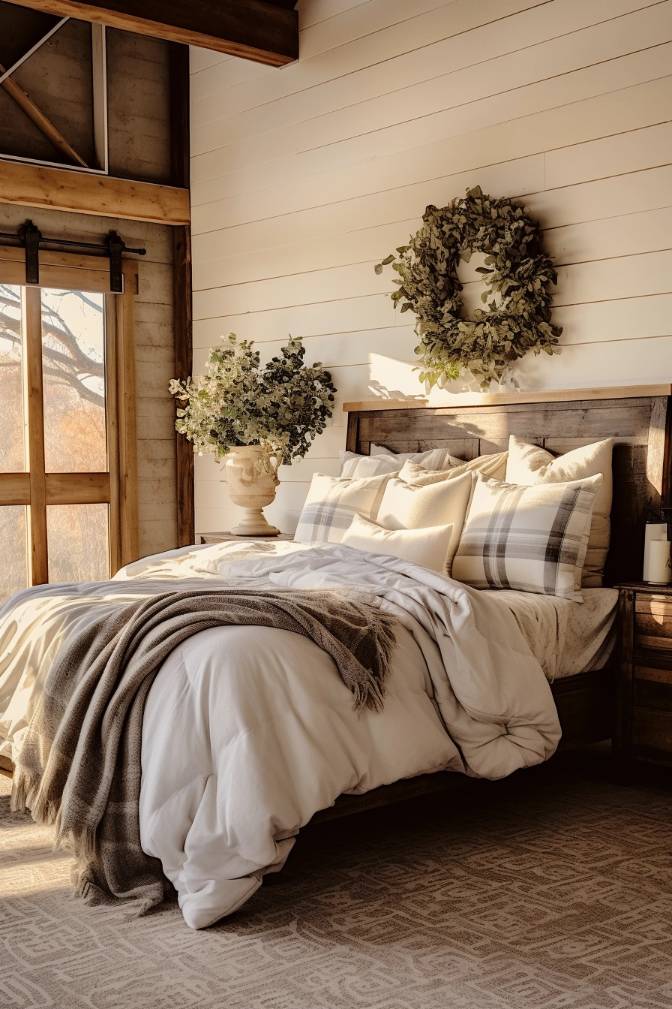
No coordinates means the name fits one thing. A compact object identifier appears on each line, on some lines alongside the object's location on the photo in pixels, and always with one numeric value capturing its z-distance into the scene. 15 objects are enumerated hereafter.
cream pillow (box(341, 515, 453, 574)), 4.02
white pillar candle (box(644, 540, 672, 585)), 3.91
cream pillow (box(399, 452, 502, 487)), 4.50
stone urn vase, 5.58
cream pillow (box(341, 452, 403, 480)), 4.92
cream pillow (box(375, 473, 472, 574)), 4.23
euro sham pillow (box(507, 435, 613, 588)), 4.15
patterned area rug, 2.39
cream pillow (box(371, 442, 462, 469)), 4.73
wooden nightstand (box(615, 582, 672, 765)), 3.75
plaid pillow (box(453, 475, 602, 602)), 3.93
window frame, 6.03
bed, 2.75
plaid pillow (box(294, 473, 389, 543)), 4.53
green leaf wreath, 4.57
